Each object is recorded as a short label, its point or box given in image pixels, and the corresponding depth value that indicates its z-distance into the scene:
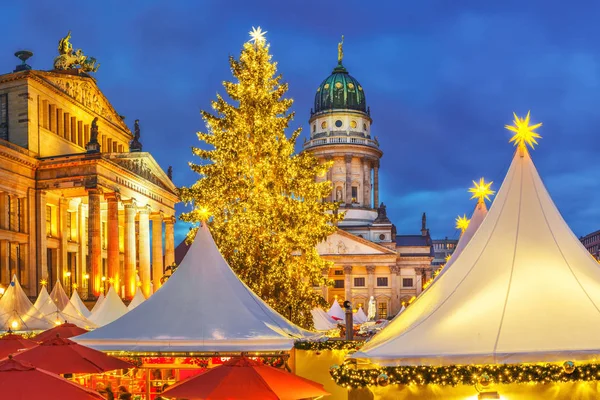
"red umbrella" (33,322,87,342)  21.71
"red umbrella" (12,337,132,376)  14.94
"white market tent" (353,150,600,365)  10.86
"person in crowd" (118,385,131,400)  17.58
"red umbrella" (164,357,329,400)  11.51
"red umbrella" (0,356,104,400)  9.57
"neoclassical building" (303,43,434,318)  100.62
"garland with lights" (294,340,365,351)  17.77
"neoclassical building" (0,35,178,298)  48.31
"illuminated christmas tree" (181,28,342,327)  26.72
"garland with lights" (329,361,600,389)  10.84
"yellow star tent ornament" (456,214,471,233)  27.88
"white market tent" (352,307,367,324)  61.67
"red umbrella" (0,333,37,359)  18.69
